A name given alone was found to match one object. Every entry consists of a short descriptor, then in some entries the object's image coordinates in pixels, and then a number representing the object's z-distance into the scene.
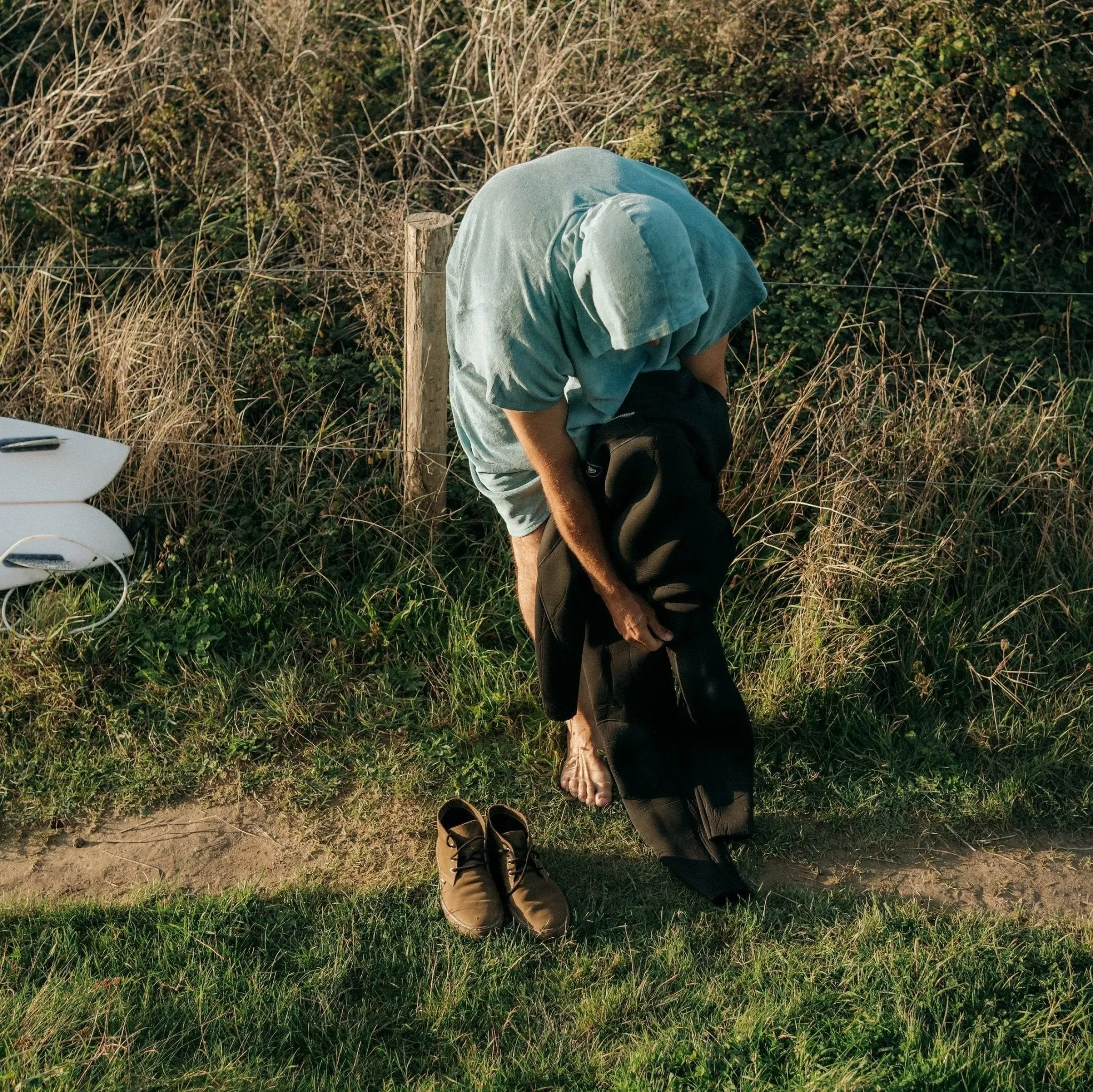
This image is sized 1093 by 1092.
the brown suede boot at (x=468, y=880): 3.49
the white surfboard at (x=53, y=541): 4.57
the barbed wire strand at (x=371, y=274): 5.05
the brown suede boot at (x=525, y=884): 3.49
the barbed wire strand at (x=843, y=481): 4.55
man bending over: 2.84
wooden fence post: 4.41
